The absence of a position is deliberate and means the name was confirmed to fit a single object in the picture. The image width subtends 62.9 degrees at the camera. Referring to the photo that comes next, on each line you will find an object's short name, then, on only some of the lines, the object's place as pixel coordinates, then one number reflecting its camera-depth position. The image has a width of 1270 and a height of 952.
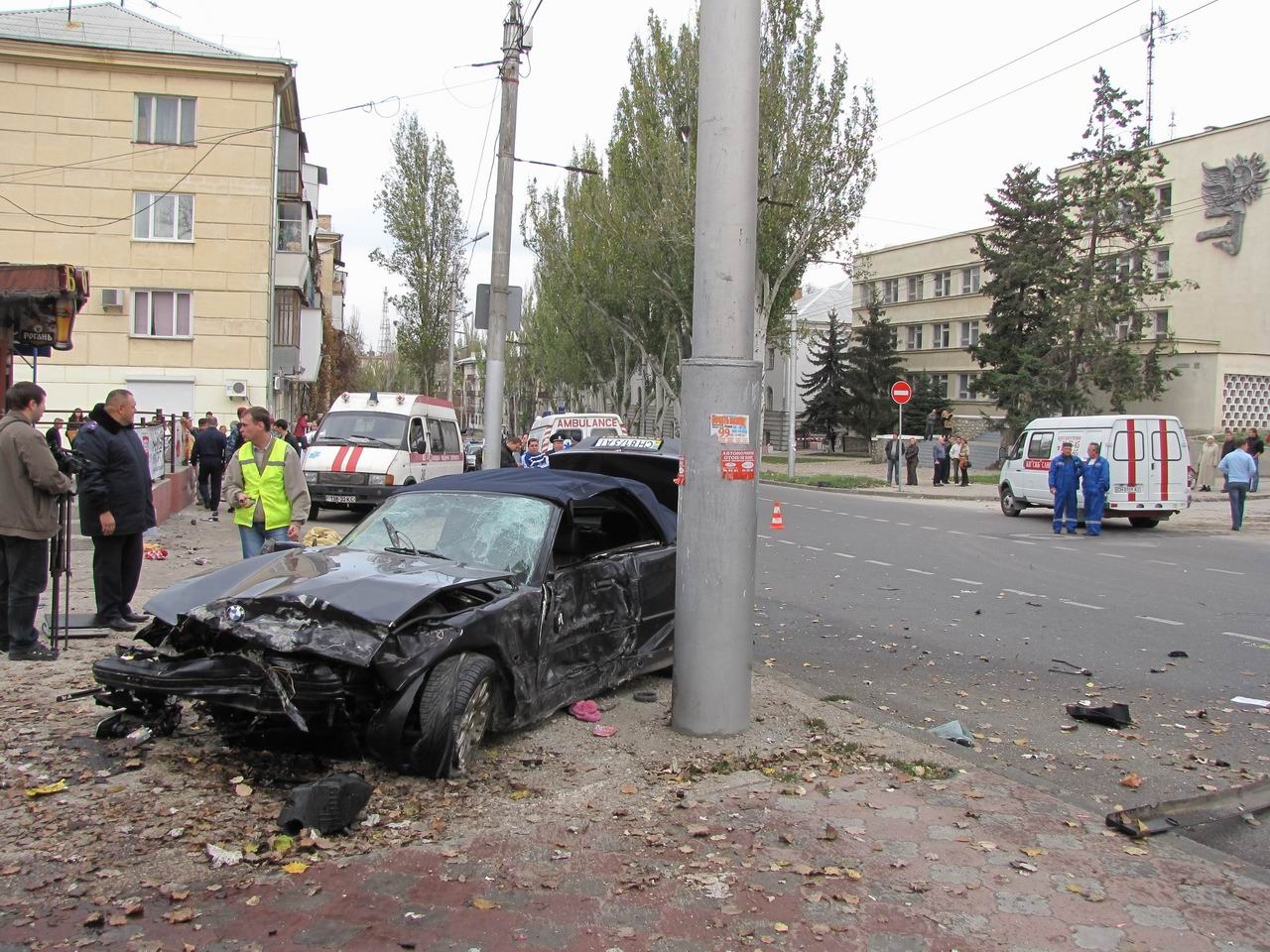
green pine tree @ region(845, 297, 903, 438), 56.22
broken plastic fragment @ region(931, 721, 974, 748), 6.31
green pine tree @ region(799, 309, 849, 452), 58.84
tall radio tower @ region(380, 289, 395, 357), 99.03
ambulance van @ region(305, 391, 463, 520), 18.41
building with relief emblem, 42.62
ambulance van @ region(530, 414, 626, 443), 30.17
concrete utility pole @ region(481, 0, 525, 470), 15.34
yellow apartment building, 30.75
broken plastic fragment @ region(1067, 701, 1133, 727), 6.73
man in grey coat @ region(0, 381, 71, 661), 6.83
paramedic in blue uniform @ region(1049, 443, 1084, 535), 20.11
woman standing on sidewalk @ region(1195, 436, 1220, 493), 31.92
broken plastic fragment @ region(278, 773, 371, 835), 4.29
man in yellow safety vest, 8.63
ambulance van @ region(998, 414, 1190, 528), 20.69
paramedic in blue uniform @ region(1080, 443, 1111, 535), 19.72
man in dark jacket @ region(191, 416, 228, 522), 18.81
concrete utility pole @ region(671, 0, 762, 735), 5.75
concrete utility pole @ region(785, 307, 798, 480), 35.99
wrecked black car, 4.73
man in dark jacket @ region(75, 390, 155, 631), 7.64
